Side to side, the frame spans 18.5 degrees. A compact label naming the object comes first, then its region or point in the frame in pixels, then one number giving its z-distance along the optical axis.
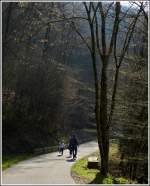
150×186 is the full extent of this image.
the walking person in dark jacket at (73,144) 29.56
